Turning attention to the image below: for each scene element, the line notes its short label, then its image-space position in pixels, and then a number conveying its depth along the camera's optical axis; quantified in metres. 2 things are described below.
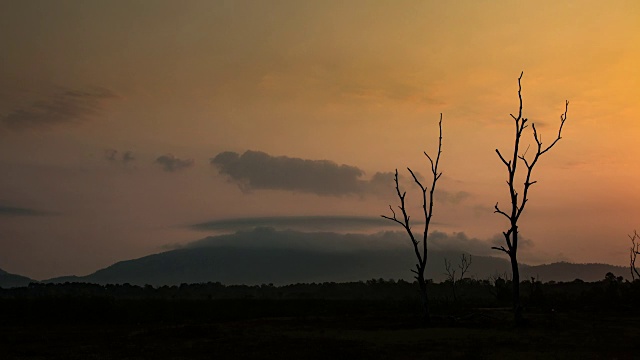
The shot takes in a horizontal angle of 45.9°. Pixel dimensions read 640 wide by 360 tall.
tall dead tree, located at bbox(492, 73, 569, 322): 32.53
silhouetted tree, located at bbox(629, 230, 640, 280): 68.38
